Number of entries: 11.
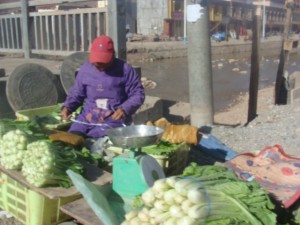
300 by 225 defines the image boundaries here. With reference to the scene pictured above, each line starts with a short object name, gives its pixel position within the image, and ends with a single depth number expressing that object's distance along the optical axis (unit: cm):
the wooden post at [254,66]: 841
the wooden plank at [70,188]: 320
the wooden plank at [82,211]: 295
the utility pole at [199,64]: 652
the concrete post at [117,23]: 680
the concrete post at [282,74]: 924
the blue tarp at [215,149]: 538
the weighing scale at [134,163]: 295
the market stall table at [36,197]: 328
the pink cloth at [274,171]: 329
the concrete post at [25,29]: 934
